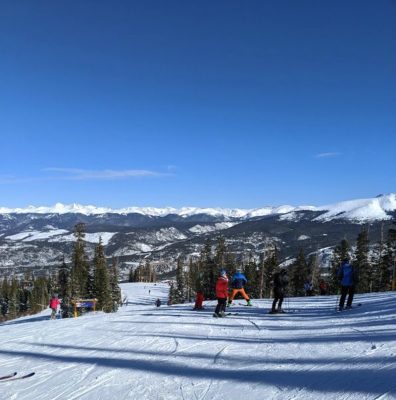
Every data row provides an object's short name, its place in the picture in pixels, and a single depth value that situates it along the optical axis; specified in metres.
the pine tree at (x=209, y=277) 53.76
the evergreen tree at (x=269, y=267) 55.16
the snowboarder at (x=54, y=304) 31.52
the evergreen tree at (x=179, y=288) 70.00
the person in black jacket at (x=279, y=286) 16.95
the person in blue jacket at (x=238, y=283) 19.61
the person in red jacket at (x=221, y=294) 17.02
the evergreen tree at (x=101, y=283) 53.51
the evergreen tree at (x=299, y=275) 54.66
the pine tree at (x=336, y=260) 49.76
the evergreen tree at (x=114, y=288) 63.97
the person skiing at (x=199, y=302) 20.77
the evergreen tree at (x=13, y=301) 96.65
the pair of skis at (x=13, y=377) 9.49
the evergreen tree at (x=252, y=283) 56.75
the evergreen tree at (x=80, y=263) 51.31
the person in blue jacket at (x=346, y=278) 16.42
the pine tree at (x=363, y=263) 49.25
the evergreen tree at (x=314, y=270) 59.70
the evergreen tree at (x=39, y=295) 92.19
